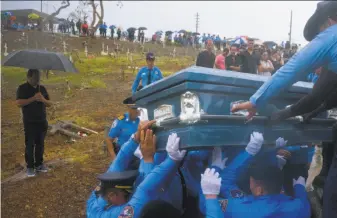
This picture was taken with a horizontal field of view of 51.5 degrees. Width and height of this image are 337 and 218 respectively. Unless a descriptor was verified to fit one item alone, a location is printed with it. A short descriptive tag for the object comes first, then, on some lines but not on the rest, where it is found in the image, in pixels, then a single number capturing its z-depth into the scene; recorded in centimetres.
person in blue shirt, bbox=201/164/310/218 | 246
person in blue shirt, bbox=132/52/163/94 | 708
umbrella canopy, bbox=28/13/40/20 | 3280
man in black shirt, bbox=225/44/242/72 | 720
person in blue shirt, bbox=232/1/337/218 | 210
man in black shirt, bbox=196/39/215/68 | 724
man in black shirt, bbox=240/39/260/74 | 711
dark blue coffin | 240
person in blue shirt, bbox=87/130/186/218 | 259
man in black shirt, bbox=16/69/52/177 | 571
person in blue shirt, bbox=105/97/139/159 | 507
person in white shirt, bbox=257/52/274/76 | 760
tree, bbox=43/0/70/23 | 3094
